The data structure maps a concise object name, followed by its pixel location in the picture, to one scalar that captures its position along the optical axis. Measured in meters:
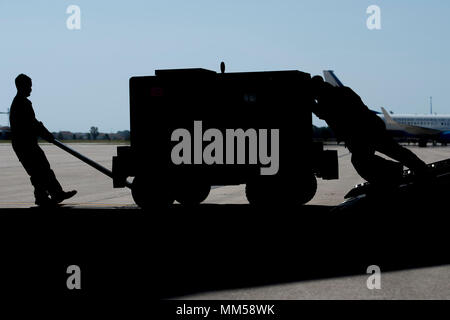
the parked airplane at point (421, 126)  61.25
